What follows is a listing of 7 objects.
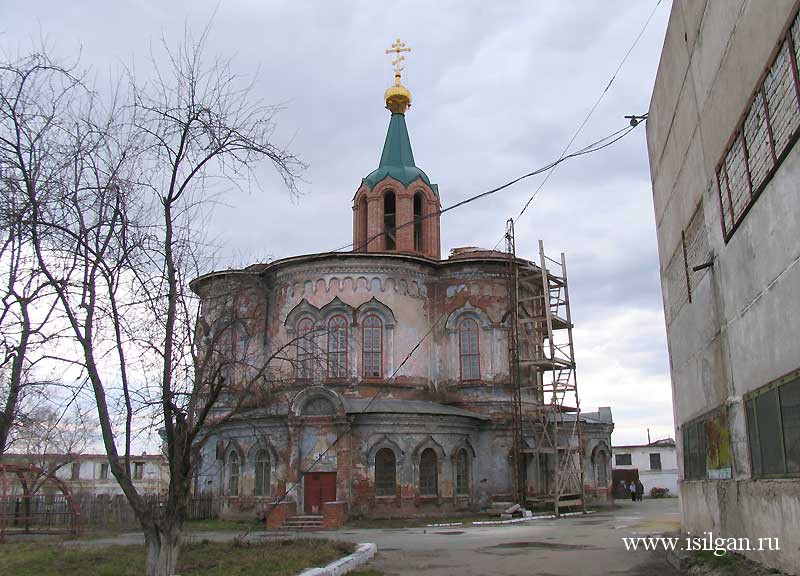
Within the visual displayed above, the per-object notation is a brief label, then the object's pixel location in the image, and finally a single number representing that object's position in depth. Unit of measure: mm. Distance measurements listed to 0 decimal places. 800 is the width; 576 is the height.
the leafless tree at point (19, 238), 10055
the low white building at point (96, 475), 57262
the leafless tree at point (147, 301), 10141
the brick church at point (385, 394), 26656
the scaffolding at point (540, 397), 29172
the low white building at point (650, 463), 54688
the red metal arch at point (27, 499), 21394
